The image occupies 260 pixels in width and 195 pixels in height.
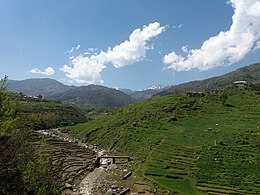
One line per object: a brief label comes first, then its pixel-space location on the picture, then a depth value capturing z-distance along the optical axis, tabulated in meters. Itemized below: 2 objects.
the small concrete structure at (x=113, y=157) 39.52
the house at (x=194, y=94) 75.29
